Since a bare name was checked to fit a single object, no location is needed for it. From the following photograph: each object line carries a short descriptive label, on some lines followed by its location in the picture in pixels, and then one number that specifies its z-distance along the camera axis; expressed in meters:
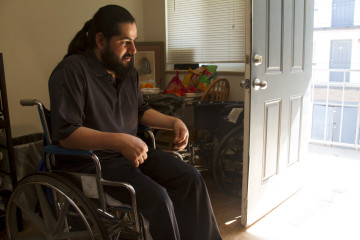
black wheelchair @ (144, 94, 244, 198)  2.26
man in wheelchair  1.19
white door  1.77
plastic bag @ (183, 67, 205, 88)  2.92
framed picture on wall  3.30
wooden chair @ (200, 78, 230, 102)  2.60
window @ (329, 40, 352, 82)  5.25
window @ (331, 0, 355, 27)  5.57
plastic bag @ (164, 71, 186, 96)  2.84
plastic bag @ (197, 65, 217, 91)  2.89
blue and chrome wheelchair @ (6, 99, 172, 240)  1.16
